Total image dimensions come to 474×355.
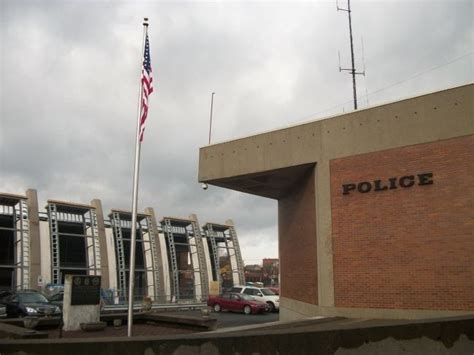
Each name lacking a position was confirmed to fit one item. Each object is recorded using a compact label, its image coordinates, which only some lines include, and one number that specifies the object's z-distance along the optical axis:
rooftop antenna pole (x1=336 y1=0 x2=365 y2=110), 22.08
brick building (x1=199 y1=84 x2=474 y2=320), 14.34
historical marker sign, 15.59
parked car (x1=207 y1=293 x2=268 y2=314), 31.05
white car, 33.09
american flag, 14.21
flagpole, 12.07
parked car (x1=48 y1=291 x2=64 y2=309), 25.61
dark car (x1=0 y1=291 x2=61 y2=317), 22.47
